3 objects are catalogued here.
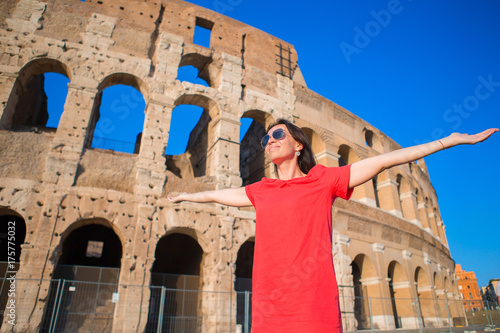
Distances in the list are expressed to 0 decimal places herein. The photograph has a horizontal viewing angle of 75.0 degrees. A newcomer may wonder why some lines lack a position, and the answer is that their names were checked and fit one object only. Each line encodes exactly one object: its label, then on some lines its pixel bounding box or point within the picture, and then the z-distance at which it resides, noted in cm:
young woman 138
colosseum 780
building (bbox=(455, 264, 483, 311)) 5634
